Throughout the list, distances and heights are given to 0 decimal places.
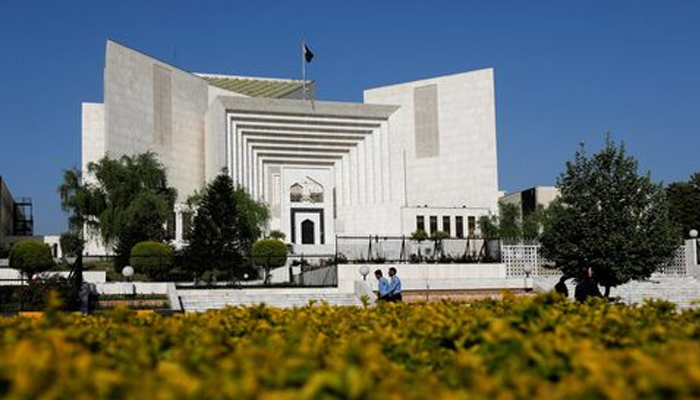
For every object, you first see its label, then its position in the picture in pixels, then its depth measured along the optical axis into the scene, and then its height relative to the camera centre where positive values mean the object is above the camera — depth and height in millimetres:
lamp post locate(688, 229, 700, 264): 32312 -273
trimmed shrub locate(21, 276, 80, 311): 20406 -978
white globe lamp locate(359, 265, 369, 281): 25283 -772
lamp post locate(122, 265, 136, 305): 26753 -1194
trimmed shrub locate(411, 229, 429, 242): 47388 +668
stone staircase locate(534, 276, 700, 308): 26922 -1615
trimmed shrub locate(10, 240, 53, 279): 32844 -268
